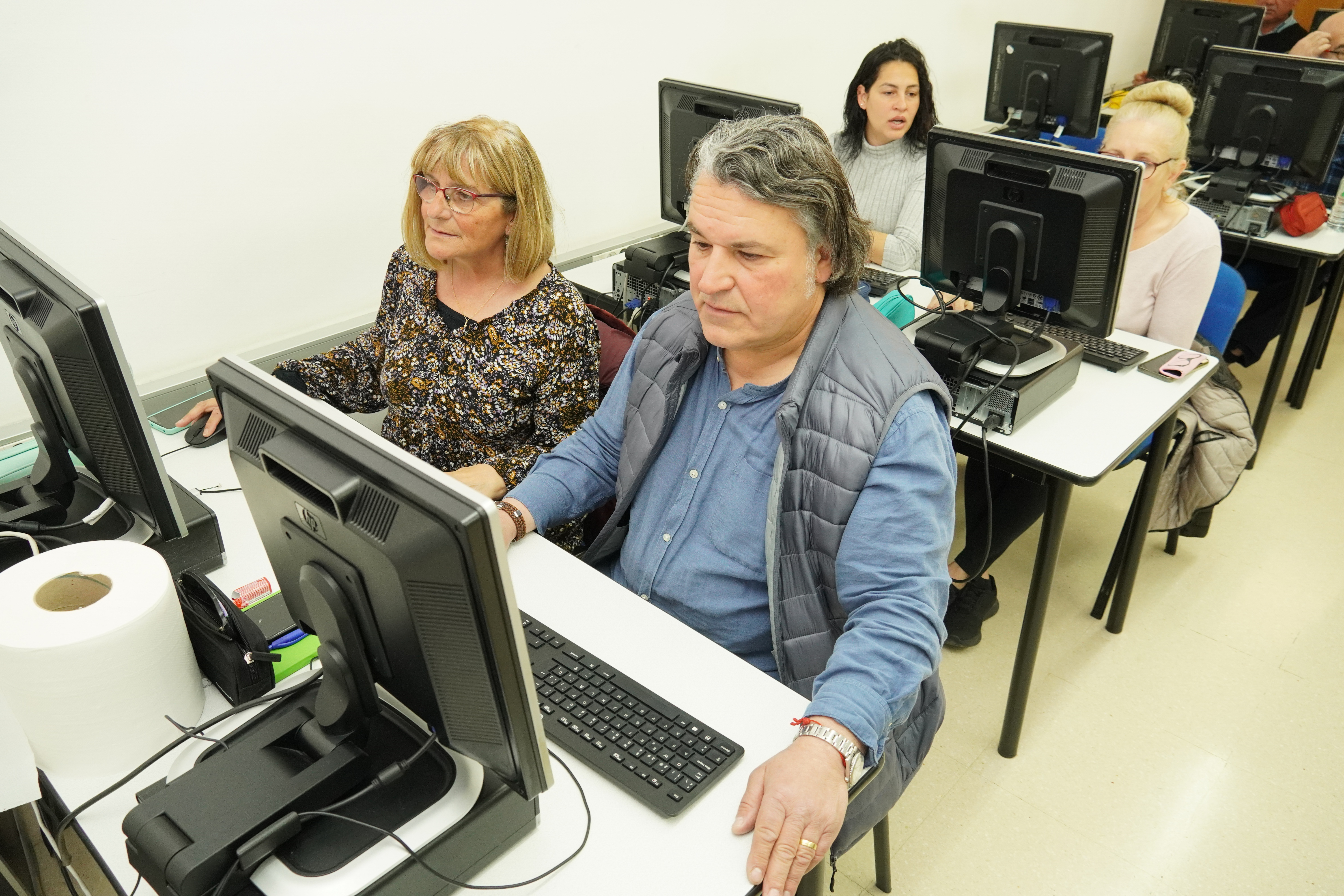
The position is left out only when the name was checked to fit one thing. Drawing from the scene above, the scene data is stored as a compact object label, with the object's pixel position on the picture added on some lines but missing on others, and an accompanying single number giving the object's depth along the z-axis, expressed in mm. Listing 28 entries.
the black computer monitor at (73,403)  1181
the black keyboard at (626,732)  1077
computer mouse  1811
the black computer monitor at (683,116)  2156
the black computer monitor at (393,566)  782
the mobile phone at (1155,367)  2102
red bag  2965
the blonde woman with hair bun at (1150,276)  2232
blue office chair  2320
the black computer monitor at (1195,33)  4422
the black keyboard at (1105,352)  2135
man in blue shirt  1172
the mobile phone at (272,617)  1252
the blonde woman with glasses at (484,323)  1758
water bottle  3047
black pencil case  1175
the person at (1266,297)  3139
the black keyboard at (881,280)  2521
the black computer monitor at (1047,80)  3639
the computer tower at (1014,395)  1883
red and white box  1360
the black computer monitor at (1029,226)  1768
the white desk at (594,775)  998
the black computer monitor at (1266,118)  2885
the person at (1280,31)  5000
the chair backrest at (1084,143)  3758
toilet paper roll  1002
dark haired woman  2982
